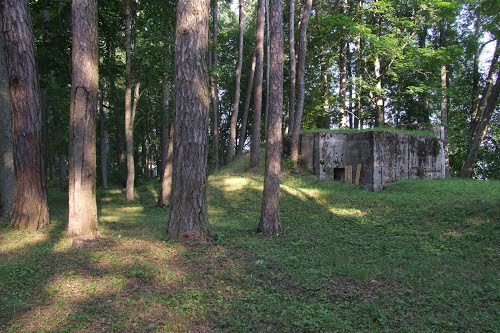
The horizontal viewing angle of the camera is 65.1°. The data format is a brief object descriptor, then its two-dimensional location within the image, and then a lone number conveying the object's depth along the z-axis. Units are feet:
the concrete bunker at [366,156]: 54.95
